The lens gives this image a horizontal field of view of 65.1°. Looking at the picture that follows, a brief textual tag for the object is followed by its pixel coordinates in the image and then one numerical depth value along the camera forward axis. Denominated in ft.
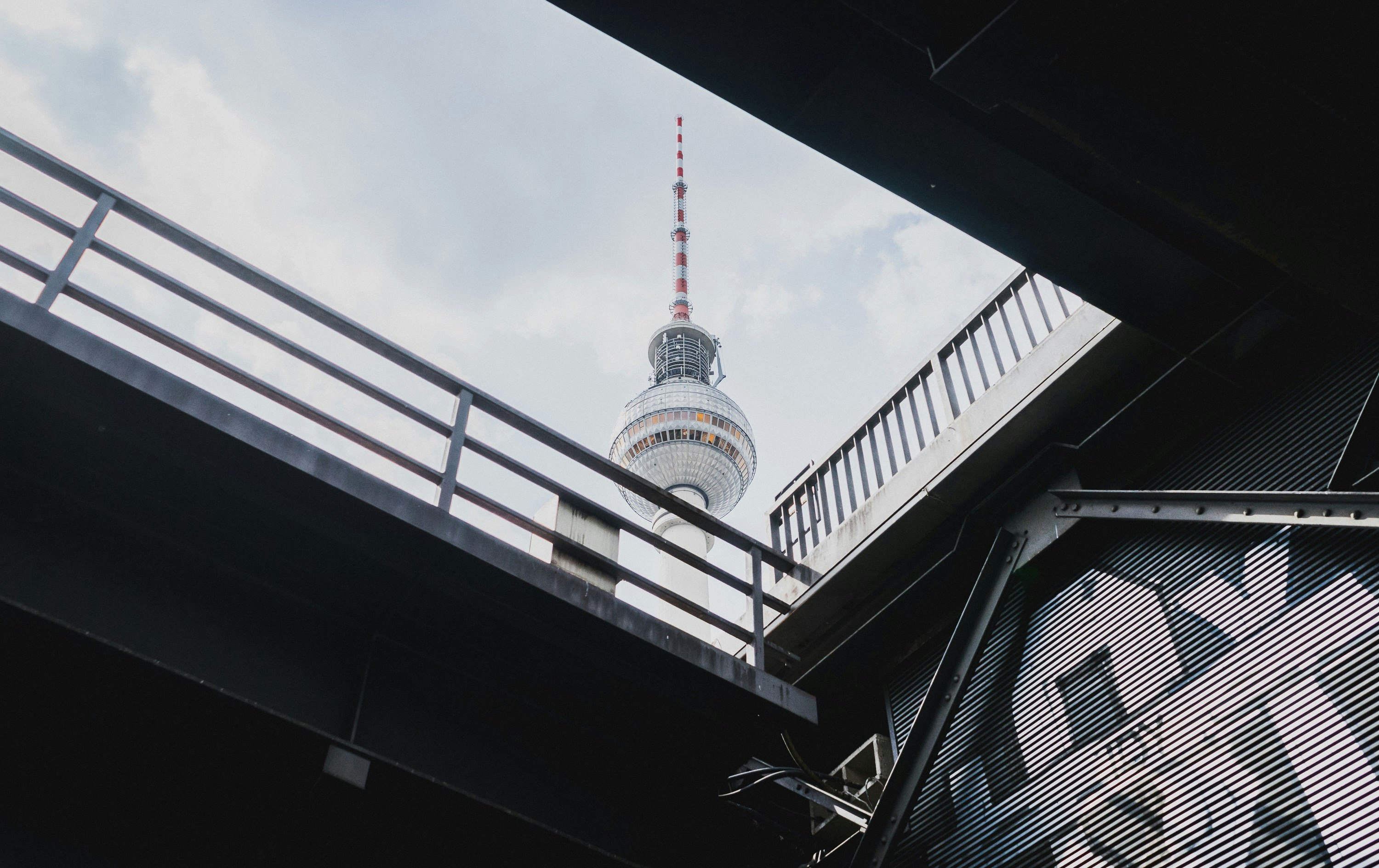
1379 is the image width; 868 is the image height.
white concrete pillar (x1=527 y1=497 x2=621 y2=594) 30.94
